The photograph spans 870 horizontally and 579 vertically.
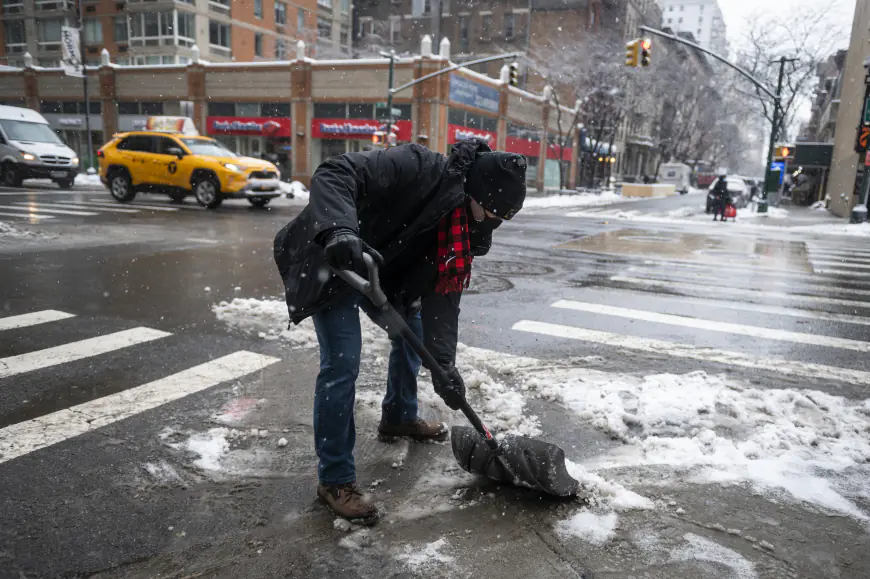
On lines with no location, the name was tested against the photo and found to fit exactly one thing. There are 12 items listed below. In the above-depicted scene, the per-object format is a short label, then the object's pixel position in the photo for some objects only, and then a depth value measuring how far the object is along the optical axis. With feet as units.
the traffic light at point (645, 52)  72.02
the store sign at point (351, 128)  112.78
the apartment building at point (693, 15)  509.35
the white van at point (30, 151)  68.80
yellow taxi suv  56.24
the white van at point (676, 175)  187.32
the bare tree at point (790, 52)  122.62
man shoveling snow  8.78
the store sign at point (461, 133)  114.21
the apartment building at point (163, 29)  138.22
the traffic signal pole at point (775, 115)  63.72
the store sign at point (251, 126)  118.93
